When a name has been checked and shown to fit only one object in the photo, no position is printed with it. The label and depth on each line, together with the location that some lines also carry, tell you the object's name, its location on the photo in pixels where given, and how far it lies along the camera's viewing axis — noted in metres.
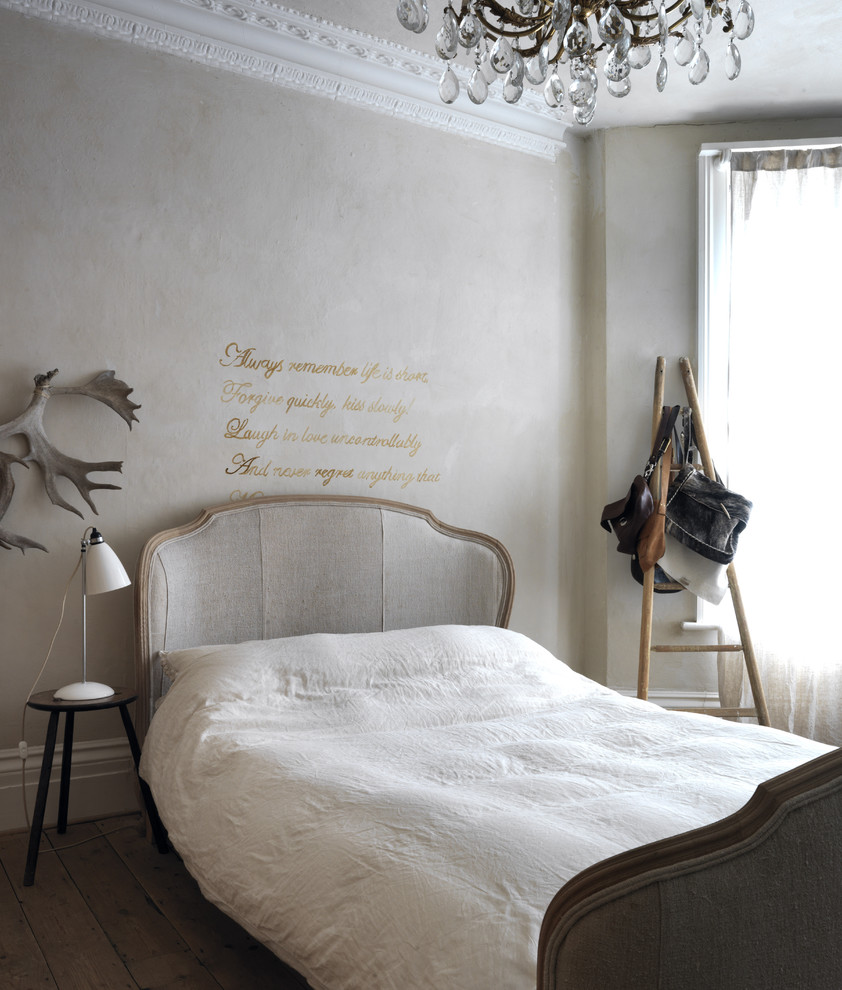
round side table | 2.41
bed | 1.03
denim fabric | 3.44
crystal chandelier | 1.73
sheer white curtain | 3.55
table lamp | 2.53
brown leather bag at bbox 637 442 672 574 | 3.44
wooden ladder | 3.39
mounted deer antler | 2.65
